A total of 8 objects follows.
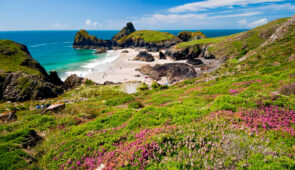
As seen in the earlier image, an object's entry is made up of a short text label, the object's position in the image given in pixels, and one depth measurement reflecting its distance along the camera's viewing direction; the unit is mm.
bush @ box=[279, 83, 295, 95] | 10508
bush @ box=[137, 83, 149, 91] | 39600
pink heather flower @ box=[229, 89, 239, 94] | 14755
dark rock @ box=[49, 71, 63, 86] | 49281
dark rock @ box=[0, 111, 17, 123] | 14069
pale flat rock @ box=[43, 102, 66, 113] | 14992
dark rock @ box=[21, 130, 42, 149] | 7898
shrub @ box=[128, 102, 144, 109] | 15074
